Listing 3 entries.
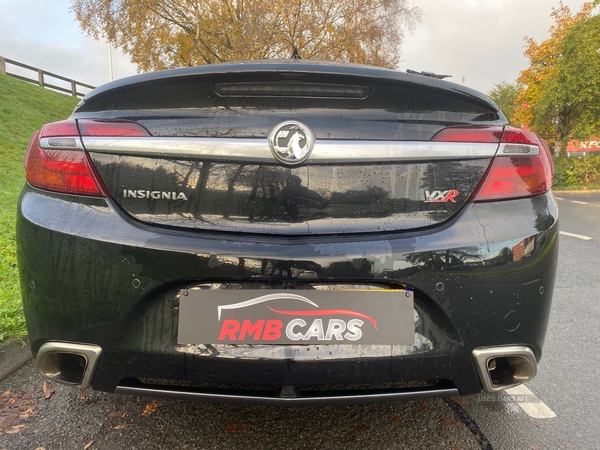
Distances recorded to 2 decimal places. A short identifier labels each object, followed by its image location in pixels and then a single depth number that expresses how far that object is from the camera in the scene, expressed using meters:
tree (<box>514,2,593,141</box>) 19.33
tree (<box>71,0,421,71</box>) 16.00
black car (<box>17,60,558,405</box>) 1.34
